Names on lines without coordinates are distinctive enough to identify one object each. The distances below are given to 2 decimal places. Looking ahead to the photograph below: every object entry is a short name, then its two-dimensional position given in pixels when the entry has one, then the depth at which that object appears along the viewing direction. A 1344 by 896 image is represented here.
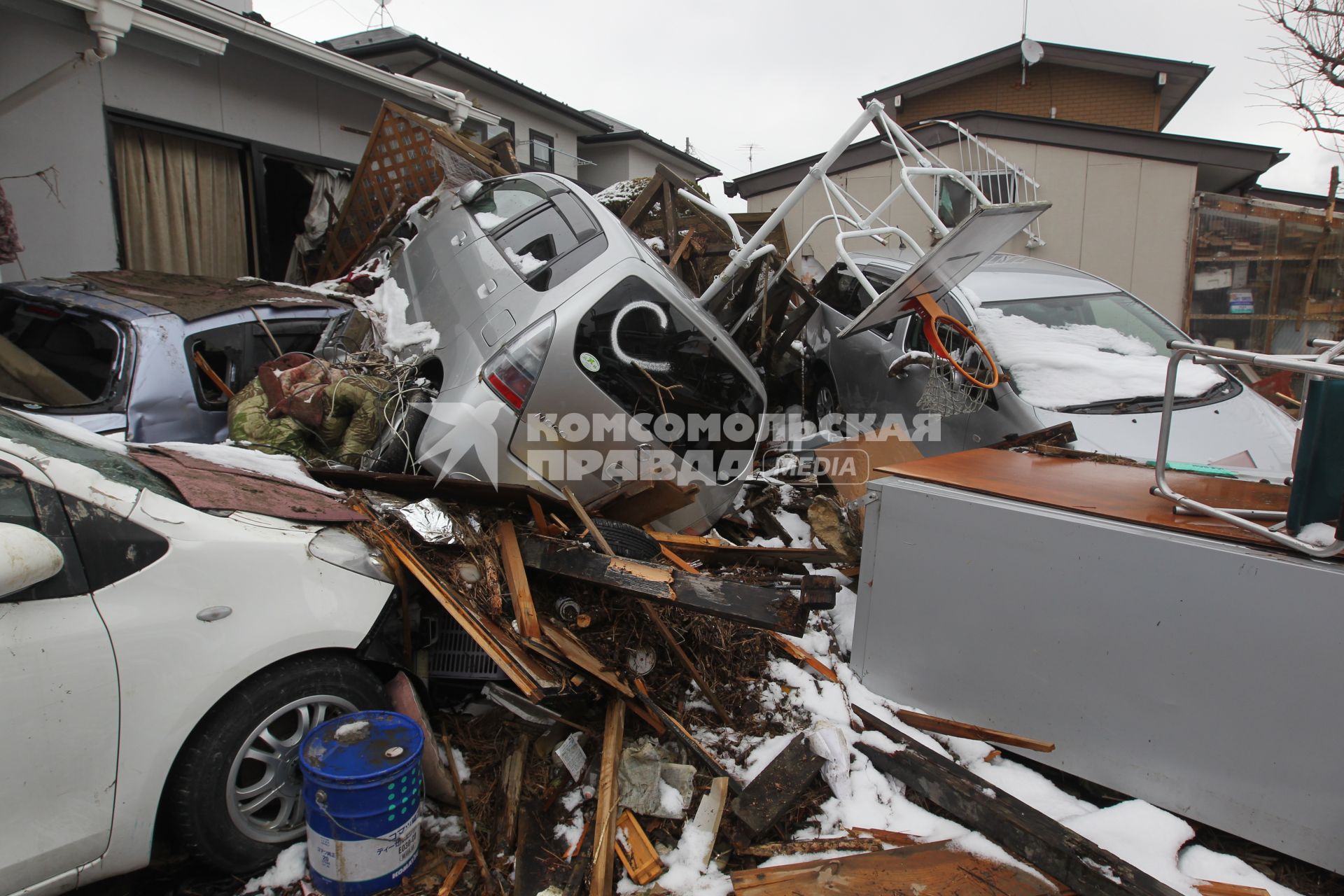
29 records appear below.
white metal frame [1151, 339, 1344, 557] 2.09
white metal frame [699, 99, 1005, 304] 4.52
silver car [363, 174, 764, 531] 3.58
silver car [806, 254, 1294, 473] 4.12
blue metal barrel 2.06
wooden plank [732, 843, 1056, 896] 2.19
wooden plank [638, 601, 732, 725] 3.03
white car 1.83
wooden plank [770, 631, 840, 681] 3.30
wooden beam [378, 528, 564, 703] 2.52
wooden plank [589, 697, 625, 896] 2.21
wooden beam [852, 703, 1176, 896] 2.17
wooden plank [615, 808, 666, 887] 2.27
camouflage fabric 3.88
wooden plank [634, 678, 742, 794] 2.63
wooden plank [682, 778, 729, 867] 2.42
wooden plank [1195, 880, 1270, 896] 2.23
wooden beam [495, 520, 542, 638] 2.73
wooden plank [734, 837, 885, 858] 2.37
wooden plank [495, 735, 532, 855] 2.41
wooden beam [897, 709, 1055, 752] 2.79
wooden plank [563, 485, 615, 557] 3.03
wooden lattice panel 6.25
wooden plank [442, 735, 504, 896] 2.27
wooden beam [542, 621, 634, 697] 2.72
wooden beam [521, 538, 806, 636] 2.58
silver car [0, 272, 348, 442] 3.60
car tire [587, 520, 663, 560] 3.25
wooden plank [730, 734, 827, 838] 2.43
